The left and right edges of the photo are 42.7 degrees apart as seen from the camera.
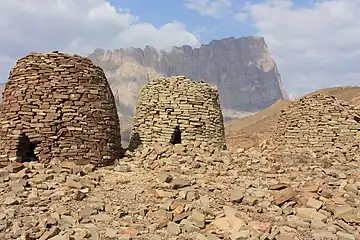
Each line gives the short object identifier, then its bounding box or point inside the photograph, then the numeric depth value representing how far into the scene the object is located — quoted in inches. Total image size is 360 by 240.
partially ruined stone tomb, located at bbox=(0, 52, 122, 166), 377.7
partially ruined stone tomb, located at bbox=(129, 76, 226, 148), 479.8
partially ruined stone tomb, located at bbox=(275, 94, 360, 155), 495.2
